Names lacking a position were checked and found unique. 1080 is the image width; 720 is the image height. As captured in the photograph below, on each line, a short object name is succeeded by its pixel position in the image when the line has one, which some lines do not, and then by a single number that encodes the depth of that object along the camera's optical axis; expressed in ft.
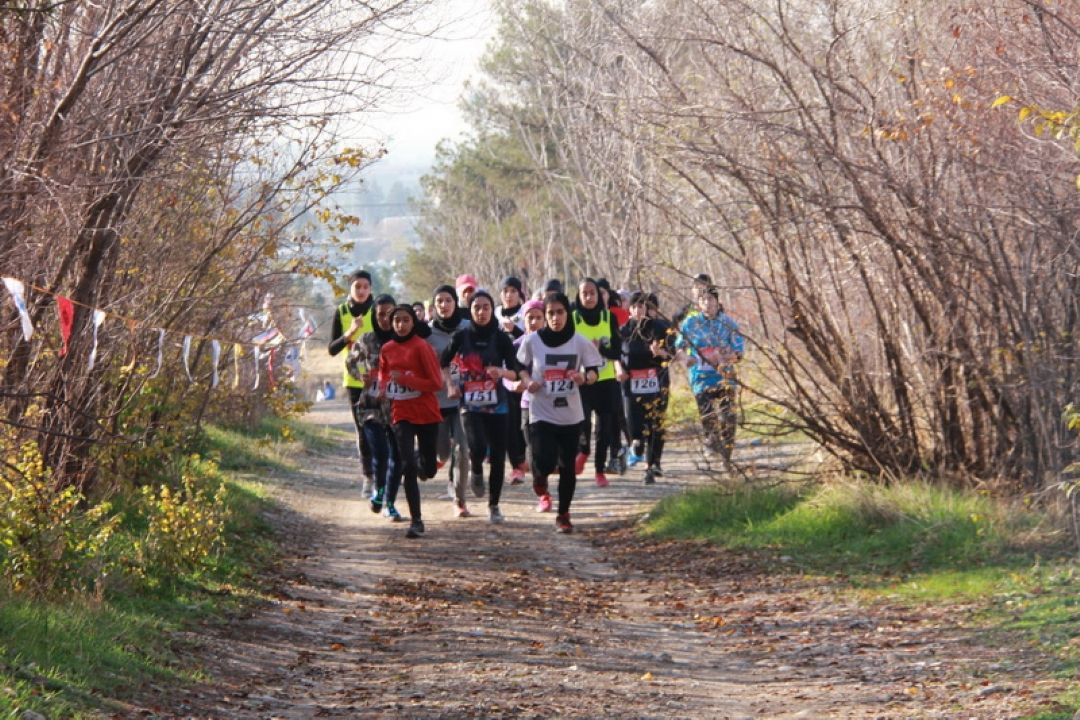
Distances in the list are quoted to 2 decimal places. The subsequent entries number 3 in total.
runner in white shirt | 80.89
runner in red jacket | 77.77
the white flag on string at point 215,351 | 77.87
